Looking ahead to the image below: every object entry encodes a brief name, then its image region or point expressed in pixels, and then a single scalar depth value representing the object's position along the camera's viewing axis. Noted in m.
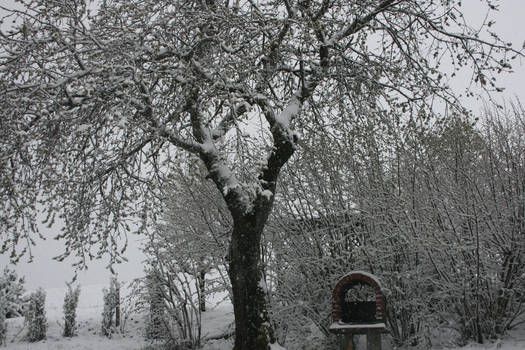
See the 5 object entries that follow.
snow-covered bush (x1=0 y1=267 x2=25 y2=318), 16.94
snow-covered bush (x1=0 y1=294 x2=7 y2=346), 15.50
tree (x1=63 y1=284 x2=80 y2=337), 17.84
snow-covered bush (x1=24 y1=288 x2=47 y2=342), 16.80
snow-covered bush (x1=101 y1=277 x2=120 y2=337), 18.23
